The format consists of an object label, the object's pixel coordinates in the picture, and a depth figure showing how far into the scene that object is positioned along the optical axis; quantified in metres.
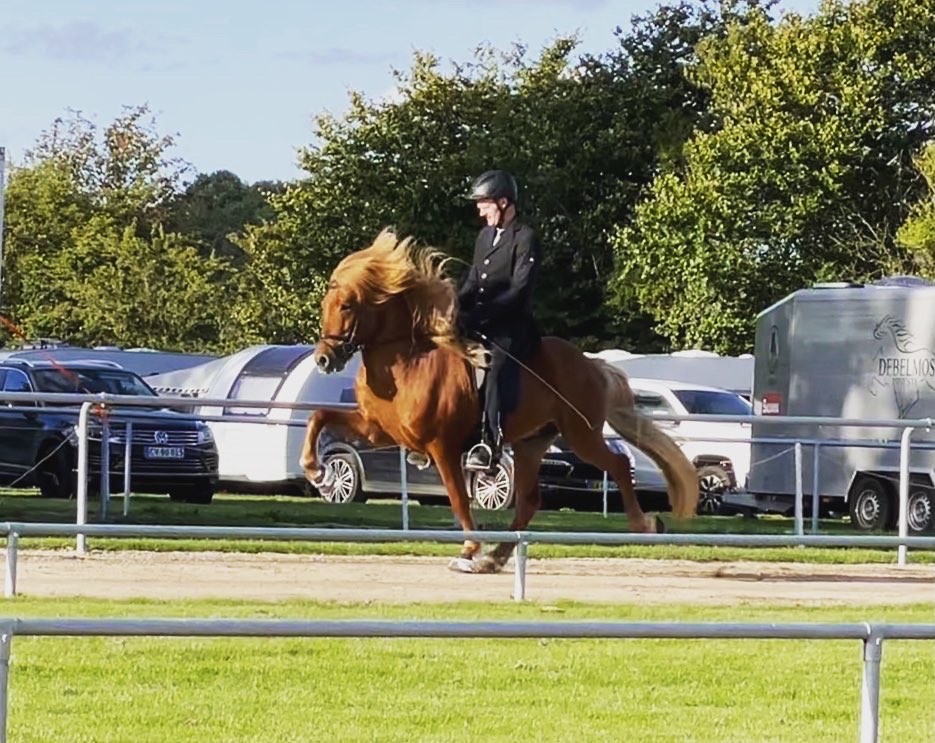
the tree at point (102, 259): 62.28
